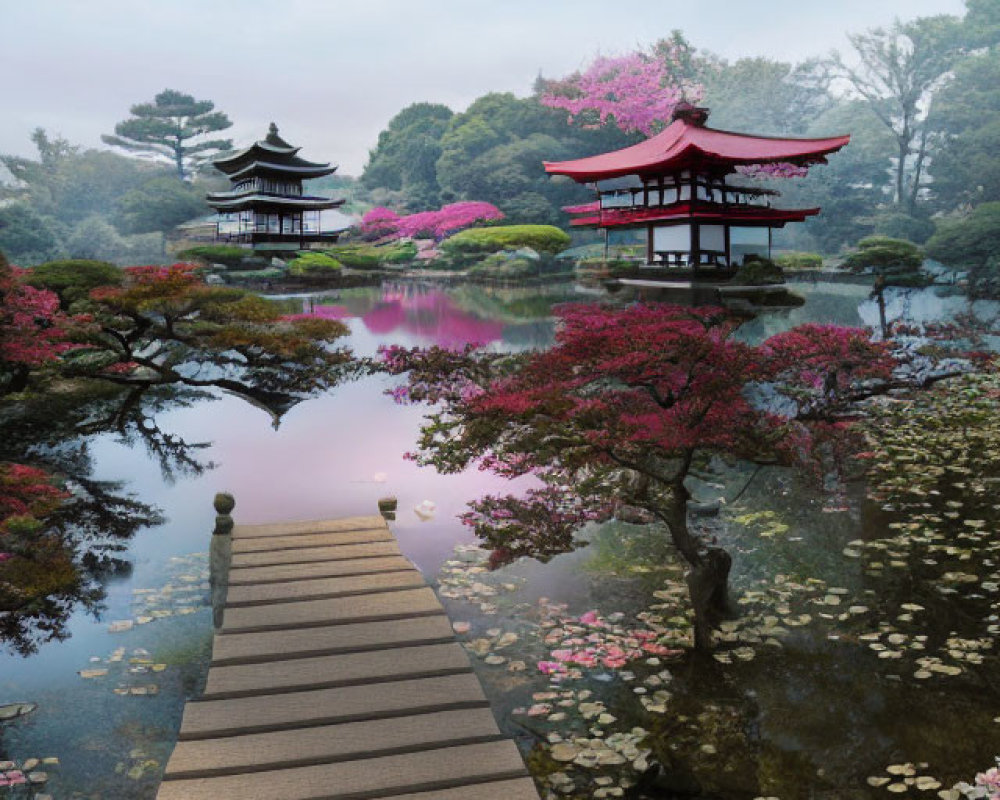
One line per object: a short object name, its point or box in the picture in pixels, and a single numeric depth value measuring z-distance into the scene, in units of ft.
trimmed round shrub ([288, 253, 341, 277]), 95.66
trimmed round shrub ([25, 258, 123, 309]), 58.49
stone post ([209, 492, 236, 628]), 25.48
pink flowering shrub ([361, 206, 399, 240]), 136.67
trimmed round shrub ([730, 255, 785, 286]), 64.23
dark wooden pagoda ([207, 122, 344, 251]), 104.23
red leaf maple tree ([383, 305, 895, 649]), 27.20
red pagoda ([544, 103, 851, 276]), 62.49
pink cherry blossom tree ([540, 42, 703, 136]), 132.36
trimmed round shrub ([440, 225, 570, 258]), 110.52
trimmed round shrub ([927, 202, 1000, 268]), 93.66
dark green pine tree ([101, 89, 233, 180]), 153.99
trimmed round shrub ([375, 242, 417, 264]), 118.62
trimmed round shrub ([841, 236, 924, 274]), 90.48
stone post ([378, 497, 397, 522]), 29.99
